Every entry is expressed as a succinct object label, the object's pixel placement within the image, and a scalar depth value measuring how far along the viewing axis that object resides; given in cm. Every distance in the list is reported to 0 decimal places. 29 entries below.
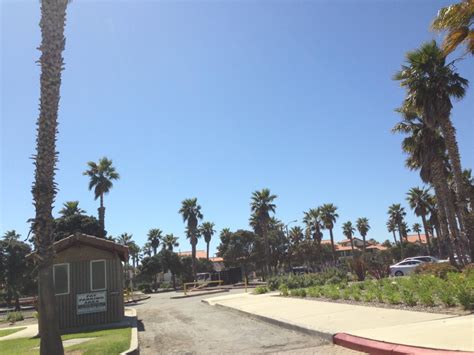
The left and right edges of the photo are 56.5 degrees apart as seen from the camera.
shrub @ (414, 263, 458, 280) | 1727
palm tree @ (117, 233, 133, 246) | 9768
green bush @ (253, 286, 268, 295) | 2584
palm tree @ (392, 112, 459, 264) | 2753
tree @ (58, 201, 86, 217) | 5000
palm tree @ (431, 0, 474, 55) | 1445
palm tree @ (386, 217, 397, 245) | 9702
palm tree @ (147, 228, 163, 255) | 8994
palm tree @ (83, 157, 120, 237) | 5066
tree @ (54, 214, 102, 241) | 4578
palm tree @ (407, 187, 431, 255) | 5747
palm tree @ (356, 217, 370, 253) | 9781
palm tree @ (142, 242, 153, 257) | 9690
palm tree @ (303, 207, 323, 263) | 7825
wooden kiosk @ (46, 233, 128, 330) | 1653
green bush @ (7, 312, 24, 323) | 2498
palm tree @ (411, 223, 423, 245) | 10872
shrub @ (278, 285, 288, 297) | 2142
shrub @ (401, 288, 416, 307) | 1145
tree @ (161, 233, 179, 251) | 8862
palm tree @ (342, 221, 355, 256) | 10033
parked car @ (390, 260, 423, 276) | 3020
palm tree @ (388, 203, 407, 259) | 8078
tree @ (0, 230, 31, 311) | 4572
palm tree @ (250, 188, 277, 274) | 5991
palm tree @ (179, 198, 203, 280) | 6675
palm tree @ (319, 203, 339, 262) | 7625
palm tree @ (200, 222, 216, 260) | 8638
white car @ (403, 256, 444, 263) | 3395
